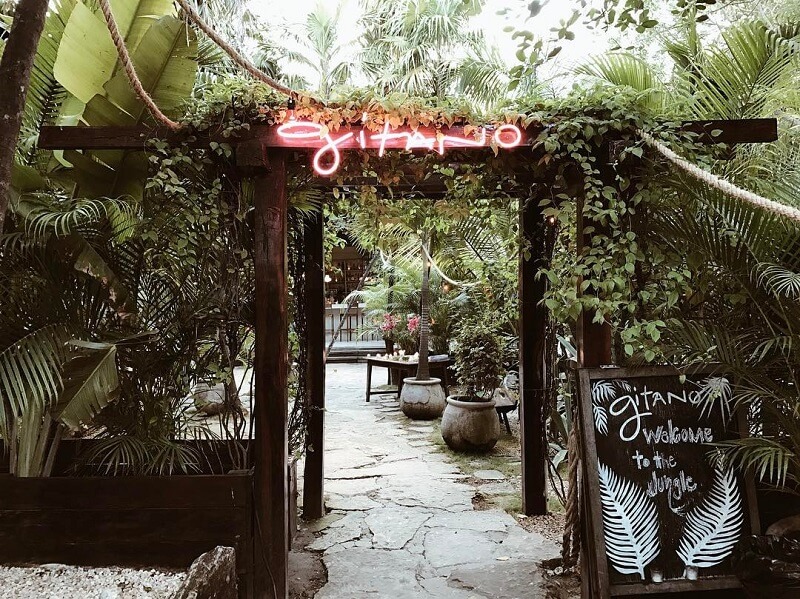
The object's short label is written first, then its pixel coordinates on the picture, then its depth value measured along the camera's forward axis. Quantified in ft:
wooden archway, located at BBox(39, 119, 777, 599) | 9.37
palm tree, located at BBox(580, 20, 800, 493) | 8.94
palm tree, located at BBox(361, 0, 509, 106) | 31.14
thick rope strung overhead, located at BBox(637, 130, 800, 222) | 7.14
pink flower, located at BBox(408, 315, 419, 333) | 34.59
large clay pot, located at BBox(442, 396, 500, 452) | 20.56
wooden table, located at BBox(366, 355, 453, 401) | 31.19
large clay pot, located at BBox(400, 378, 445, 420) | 27.32
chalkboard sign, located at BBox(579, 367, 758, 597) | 9.11
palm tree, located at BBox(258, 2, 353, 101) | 33.14
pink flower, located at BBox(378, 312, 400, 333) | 36.04
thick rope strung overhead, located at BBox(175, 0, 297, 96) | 8.81
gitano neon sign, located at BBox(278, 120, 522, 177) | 9.39
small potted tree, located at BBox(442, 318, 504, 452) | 20.57
